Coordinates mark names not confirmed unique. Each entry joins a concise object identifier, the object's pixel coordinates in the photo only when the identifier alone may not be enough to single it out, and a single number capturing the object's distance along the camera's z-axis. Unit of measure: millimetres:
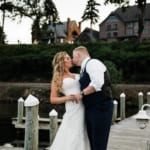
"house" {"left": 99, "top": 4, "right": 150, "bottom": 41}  73812
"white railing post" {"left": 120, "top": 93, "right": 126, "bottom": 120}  16258
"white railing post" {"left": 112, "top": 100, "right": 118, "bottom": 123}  14308
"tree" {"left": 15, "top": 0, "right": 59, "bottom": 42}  47688
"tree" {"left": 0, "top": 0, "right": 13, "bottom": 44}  44562
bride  5457
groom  5297
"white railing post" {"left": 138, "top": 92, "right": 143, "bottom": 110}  18380
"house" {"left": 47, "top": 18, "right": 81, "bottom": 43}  75125
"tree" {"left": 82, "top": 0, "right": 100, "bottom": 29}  57138
